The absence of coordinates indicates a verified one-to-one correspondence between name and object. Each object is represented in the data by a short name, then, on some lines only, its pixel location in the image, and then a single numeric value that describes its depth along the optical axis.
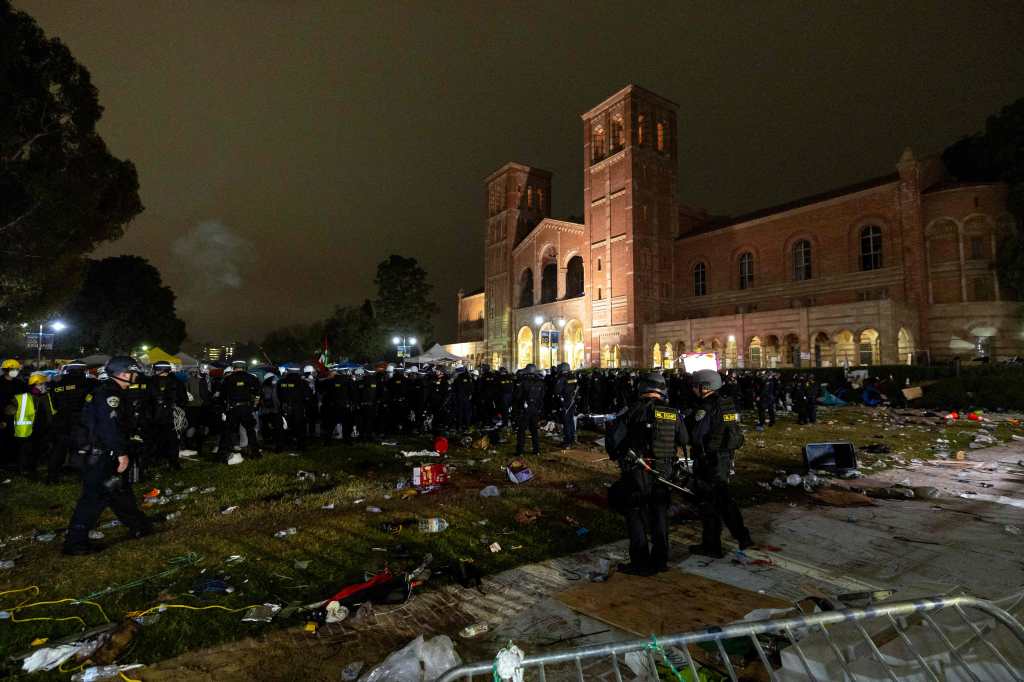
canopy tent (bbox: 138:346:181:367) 22.84
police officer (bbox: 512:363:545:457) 11.43
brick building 29.44
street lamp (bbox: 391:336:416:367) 48.16
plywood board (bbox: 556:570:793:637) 3.85
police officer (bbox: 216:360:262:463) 10.62
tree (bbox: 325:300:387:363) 58.00
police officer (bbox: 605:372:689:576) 4.93
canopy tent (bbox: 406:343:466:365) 36.31
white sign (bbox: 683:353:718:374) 13.97
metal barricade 2.15
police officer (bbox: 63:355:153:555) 5.64
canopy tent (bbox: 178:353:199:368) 28.91
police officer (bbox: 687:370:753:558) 5.48
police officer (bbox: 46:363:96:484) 9.01
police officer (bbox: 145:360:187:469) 9.77
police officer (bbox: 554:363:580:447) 12.62
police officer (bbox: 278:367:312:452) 12.02
